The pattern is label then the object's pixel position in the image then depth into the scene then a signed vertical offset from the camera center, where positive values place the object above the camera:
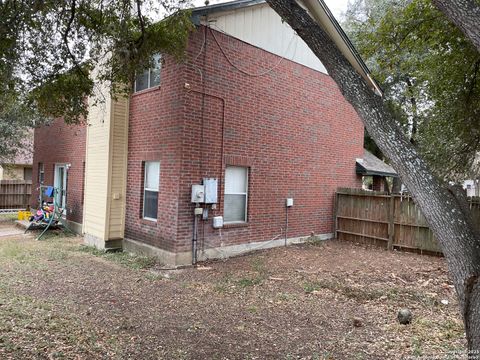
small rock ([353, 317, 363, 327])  5.18 -1.91
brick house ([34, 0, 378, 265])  8.53 +0.96
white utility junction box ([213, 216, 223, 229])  8.80 -0.95
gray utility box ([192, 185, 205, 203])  8.36 -0.28
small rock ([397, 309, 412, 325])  5.27 -1.84
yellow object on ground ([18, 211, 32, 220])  15.47 -1.66
